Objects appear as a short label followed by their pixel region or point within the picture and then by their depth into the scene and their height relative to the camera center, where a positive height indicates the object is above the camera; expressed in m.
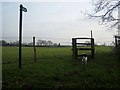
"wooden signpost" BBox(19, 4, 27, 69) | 4.44 +0.81
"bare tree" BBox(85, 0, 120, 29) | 6.00 +2.28
